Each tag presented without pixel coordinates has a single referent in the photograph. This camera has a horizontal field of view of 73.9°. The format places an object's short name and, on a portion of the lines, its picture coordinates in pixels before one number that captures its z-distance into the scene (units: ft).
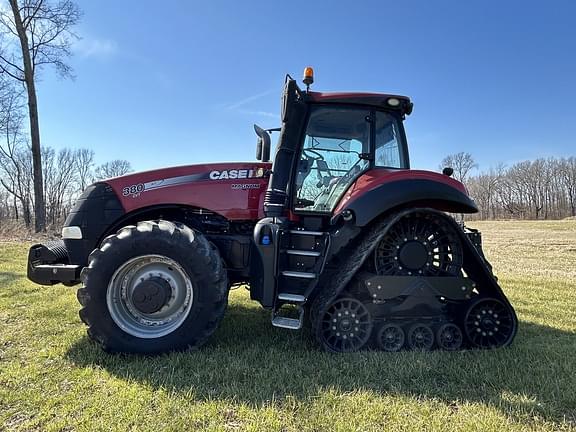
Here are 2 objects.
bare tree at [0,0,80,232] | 48.26
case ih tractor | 10.53
